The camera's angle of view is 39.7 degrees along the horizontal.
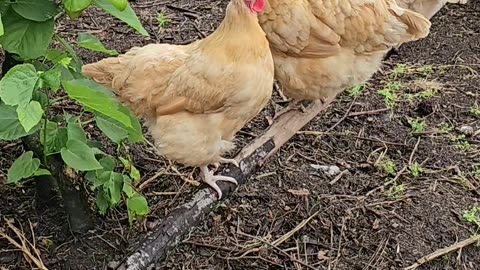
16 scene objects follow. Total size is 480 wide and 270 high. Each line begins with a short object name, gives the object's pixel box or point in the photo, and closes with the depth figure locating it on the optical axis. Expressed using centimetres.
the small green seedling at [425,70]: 441
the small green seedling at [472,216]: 318
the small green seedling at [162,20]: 473
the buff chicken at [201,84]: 266
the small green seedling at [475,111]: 400
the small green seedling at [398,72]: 441
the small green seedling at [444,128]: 388
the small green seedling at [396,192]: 338
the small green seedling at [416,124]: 390
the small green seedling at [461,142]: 373
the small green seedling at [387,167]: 358
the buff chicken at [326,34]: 326
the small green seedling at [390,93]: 414
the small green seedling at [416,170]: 355
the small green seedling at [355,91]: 425
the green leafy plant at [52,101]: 191
